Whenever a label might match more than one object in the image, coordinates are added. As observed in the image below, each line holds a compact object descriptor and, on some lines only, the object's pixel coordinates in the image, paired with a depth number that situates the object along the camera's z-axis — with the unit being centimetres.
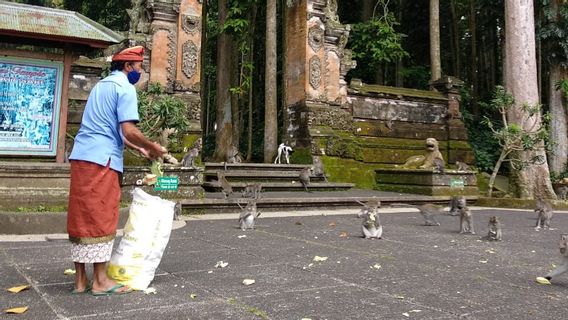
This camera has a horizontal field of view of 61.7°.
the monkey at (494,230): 610
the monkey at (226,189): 941
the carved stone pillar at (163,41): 1240
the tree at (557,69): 1620
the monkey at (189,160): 923
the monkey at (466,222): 679
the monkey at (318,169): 1327
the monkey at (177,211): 779
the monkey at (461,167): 1280
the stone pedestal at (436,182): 1220
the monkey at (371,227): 609
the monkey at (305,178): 1173
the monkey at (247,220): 679
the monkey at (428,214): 775
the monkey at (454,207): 929
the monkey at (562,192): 1252
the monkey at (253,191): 955
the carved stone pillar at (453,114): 1639
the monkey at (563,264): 366
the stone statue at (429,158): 1295
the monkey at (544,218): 773
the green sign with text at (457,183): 1242
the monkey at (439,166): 1229
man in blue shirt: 319
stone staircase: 1185
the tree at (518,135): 1143
